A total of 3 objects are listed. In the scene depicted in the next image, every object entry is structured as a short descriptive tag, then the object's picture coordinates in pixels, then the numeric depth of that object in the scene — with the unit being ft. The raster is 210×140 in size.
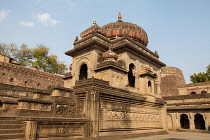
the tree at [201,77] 132.50
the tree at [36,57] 119.49
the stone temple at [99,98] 24.25
